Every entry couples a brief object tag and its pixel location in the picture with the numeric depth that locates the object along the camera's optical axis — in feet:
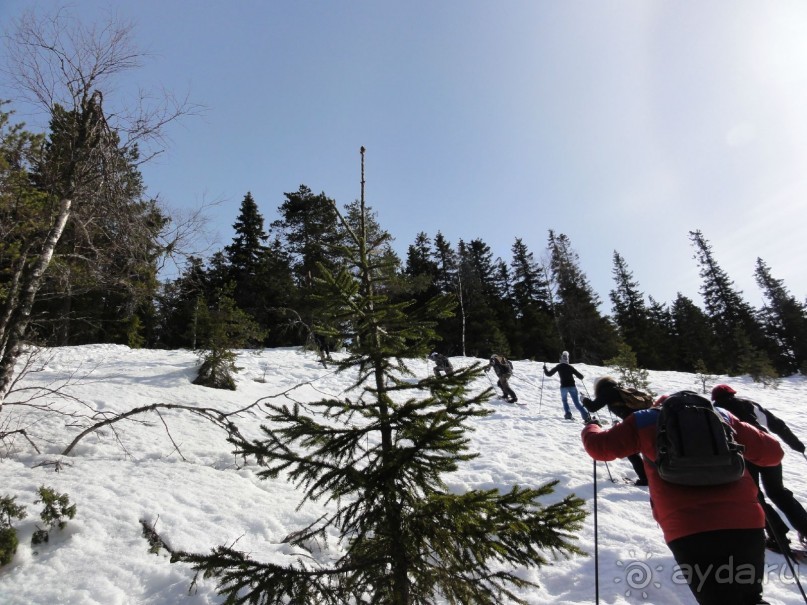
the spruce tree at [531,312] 114.01
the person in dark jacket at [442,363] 45.78
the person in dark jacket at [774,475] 13.94
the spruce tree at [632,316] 124.57
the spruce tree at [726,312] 126.82
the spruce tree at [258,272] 85.09
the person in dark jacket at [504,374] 43.87
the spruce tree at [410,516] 7.49
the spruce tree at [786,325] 128.77
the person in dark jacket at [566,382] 37.19
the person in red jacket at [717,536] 6.69
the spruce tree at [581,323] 113.80
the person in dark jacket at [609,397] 12.12
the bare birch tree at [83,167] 17.07
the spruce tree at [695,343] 124.16
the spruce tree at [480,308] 101.20
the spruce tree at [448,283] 105.91
